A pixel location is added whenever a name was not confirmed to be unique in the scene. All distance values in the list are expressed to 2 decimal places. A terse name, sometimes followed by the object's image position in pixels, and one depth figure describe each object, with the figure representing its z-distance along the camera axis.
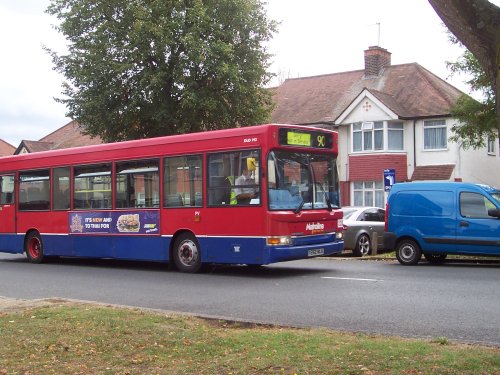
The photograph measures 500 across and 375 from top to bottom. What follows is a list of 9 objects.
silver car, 19.94
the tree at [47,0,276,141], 27.11
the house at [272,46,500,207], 34.09
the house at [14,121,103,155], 55.61
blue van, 15.21
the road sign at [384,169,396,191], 23.14
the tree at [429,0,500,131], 4.58
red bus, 13.21
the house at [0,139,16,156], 89.39
